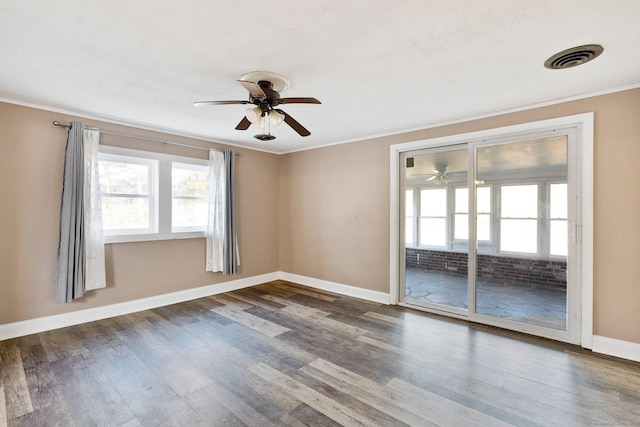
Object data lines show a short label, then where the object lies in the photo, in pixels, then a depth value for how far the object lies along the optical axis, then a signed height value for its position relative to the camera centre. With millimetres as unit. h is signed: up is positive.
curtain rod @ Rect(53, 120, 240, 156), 3365 +1031
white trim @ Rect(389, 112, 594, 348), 2871 +222
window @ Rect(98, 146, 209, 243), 3807 +266
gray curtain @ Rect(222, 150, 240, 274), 4770 -115
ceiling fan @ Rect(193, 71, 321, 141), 2307 +926
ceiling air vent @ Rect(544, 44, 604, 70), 2016 +1155
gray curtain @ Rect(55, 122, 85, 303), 3311 -137
